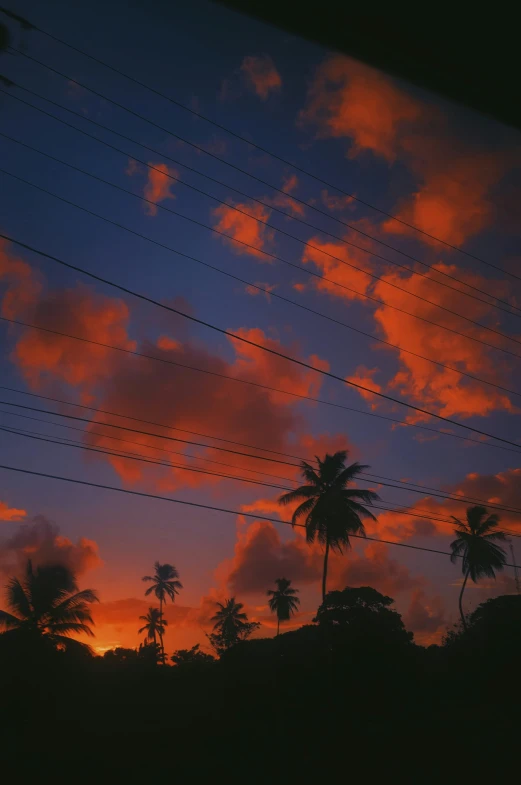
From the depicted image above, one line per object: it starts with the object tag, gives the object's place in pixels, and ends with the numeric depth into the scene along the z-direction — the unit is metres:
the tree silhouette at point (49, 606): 24.06
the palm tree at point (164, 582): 51.75
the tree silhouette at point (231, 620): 51.48
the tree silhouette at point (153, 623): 51.98
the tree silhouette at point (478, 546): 32.97
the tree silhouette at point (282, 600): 52.94
